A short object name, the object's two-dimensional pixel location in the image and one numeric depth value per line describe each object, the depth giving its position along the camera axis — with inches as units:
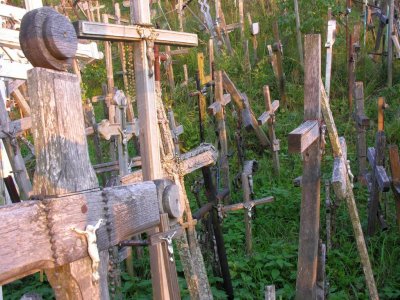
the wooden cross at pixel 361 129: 228.5
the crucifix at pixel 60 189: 49.6
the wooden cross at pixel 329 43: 210.6
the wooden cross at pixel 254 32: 323.6
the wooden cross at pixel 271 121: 252.5
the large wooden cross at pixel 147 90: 118.7
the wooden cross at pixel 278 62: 314.8
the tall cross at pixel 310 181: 123.3
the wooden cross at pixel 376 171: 194.1
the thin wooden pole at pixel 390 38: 316.5
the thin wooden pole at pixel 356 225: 145.5
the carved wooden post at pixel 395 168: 181.3
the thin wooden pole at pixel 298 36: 351.3
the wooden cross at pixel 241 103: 251.9
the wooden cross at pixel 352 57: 293.7
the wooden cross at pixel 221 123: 228.9
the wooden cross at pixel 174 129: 186.3
